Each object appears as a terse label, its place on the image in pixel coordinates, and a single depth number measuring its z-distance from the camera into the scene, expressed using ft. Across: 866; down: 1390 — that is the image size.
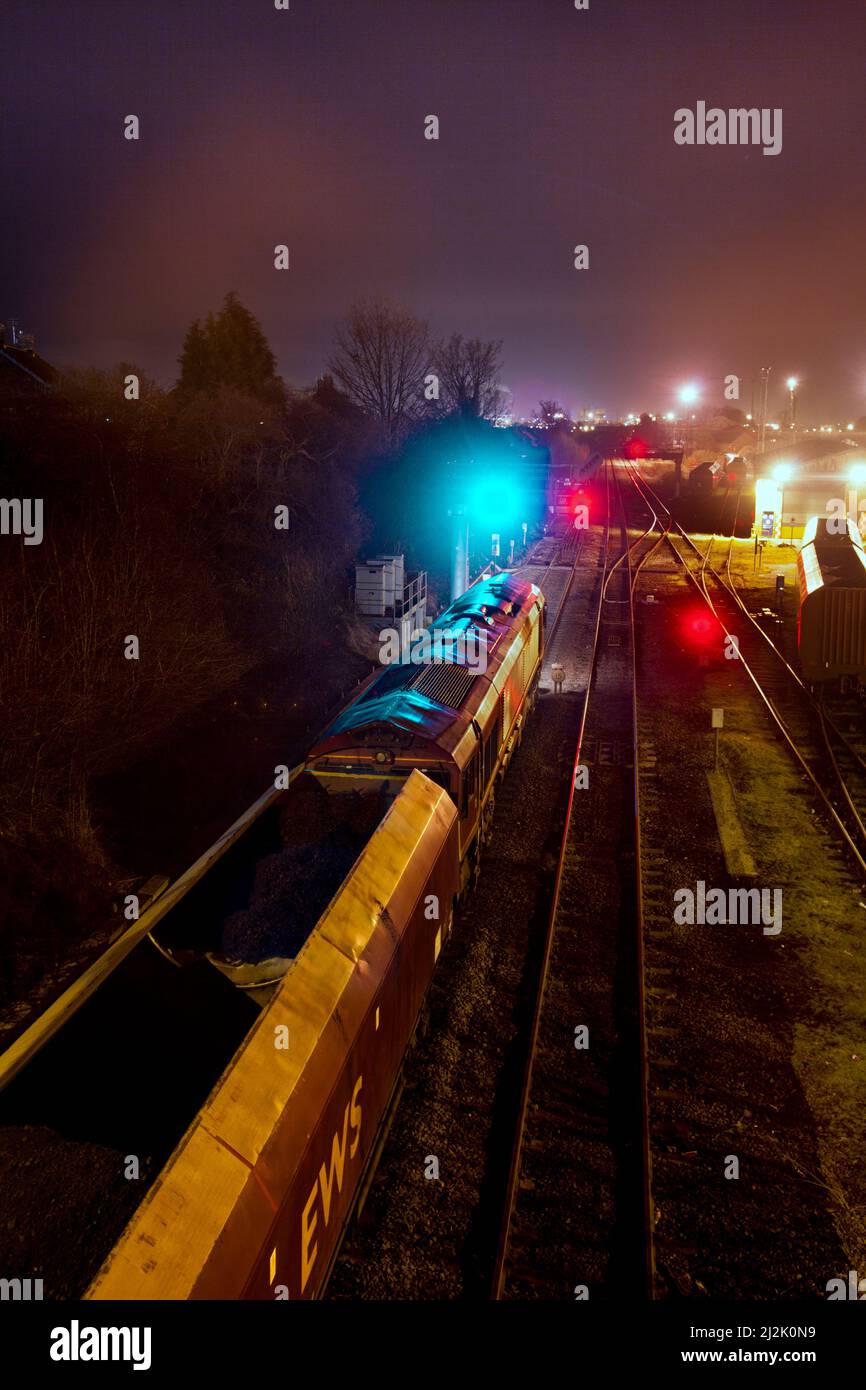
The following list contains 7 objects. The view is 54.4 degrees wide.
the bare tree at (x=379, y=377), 151.74
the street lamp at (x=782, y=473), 140.16
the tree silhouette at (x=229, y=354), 146.51
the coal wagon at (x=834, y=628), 65.92
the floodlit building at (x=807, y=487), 134.82
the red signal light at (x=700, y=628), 86.84
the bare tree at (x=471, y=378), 195.21
